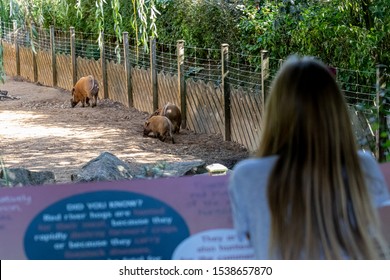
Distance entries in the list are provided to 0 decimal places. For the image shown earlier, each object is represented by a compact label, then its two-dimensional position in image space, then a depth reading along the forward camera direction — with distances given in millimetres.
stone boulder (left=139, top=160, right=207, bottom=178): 7004
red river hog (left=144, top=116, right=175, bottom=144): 12203
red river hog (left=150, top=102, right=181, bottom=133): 12727
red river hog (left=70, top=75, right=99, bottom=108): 16500
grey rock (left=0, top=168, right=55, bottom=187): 6936
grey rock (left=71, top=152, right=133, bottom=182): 7223
